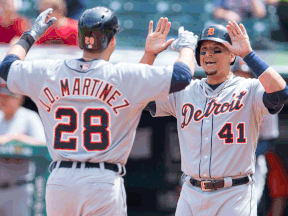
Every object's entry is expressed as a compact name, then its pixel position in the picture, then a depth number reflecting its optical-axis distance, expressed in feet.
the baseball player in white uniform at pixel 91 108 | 52.61
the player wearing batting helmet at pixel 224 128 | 53.98
